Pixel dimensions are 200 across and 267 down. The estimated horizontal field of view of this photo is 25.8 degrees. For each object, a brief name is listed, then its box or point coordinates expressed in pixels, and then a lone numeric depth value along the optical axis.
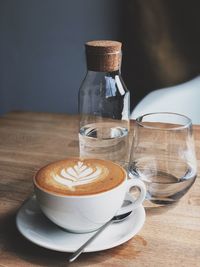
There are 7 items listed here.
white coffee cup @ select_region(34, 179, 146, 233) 0.52
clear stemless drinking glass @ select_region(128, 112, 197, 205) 0.64
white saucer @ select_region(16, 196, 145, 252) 0.53
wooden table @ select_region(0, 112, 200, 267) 0.52
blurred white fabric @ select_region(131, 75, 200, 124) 1.37
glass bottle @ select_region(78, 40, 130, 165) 0.82
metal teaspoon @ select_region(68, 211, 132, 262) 0.50
